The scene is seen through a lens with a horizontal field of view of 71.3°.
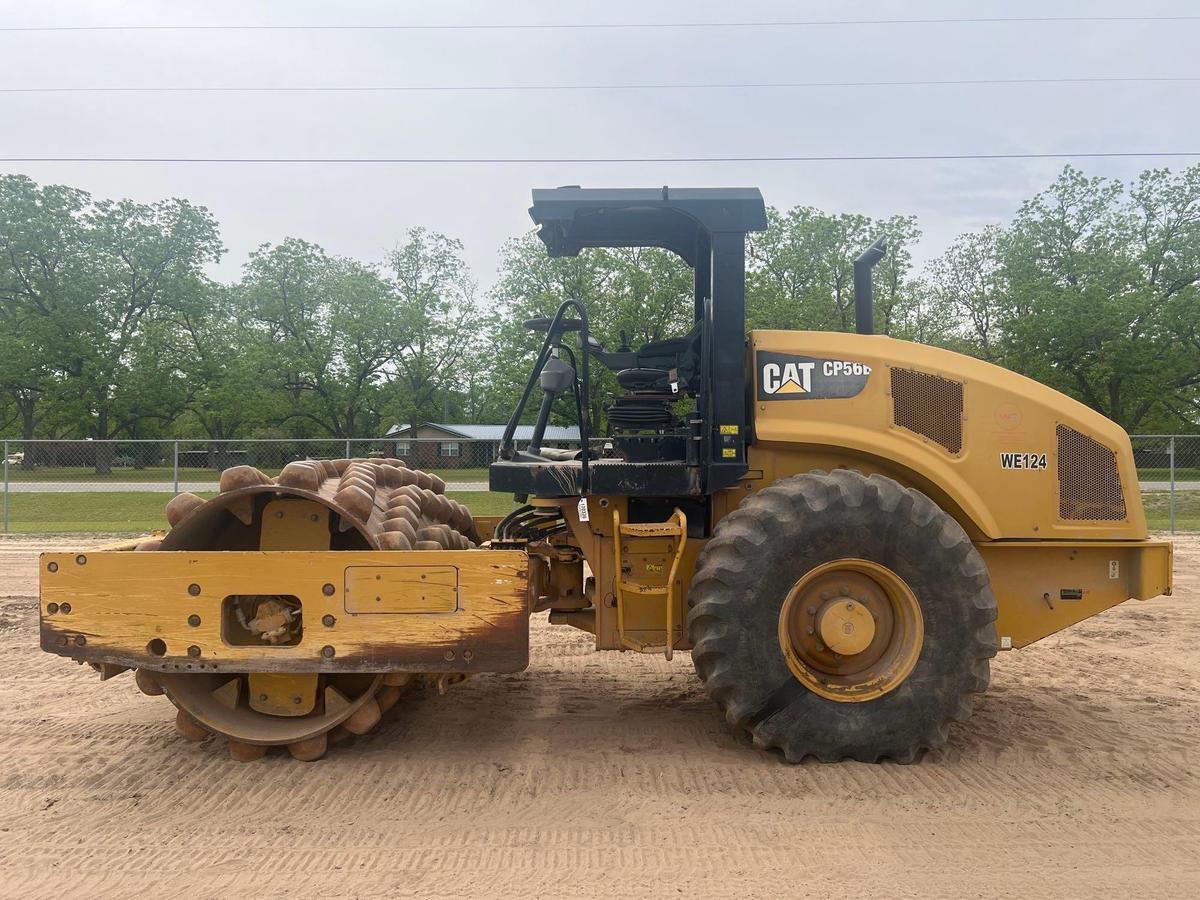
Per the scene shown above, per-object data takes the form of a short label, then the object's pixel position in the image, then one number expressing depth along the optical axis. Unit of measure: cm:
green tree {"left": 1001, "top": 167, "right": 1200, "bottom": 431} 3014
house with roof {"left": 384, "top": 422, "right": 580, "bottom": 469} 1543
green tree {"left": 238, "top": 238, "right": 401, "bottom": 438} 3692
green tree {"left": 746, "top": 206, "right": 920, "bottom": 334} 2881
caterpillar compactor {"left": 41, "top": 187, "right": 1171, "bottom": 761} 384
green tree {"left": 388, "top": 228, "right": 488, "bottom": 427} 3947
